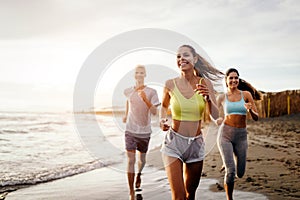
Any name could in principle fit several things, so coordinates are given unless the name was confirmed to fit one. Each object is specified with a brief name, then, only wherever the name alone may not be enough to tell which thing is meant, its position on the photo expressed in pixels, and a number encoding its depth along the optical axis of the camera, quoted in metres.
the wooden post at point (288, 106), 28.27
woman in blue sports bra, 5.80
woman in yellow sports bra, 4.22
